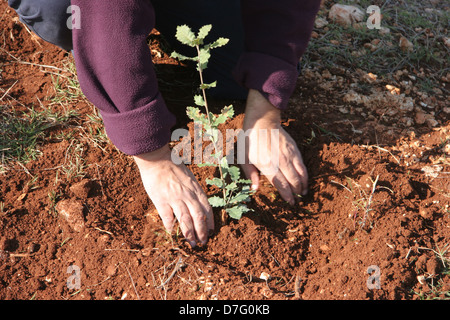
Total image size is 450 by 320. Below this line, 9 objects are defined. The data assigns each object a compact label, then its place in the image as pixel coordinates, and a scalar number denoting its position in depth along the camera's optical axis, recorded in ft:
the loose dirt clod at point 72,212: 6.53
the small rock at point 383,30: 10.09
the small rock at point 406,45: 9.68
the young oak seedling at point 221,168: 5.57
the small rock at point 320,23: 10.30
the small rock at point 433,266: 5.91
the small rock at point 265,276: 6.04
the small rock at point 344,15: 10.39
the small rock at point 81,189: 6.86
